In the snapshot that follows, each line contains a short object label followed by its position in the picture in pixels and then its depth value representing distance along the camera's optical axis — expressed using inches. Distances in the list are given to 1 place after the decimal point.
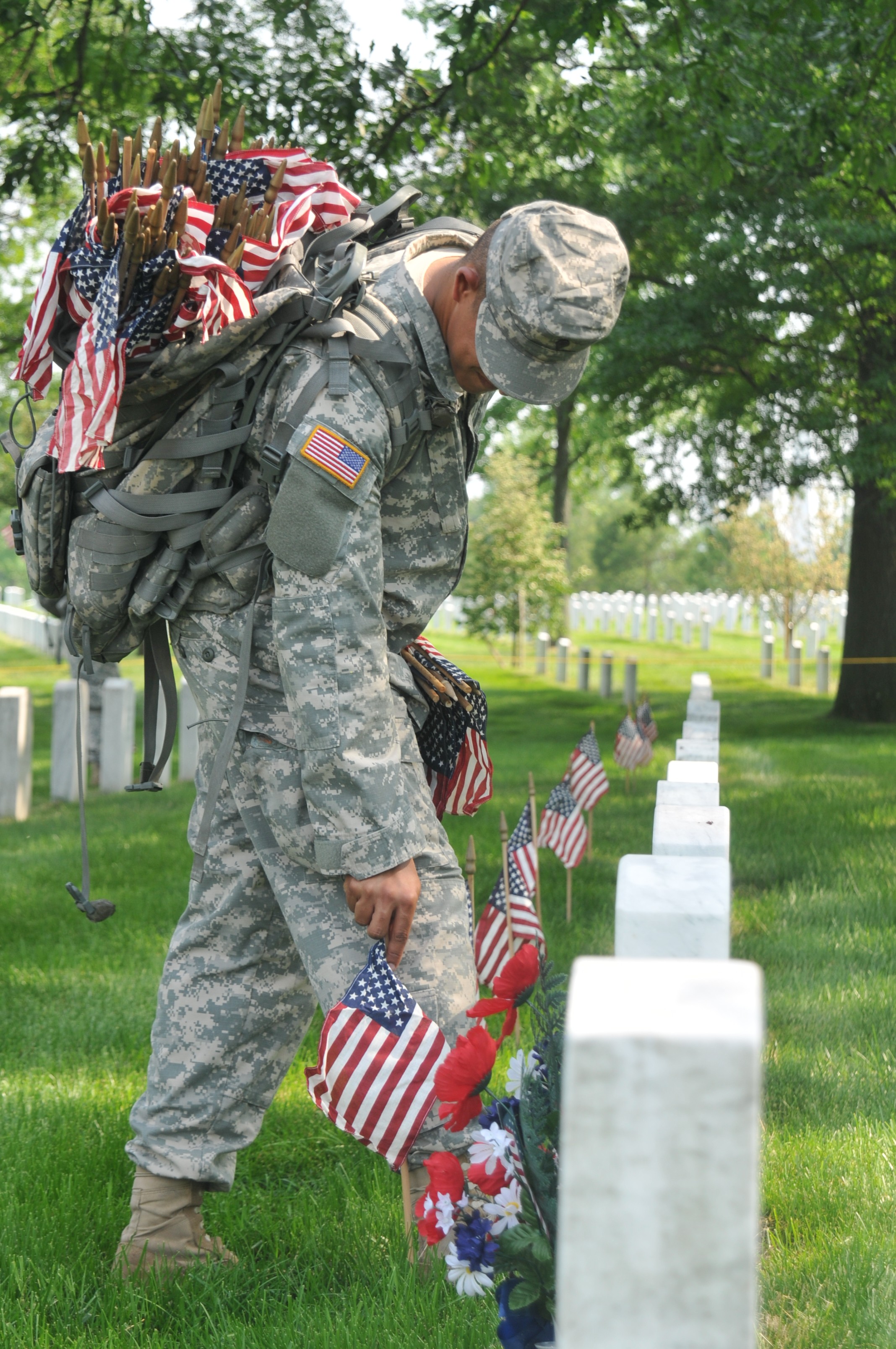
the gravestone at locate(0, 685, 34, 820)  754.8
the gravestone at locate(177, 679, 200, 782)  836.0
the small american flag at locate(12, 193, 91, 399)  213.9
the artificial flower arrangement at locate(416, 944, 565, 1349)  148.6
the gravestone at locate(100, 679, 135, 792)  829.2
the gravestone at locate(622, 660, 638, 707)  1315.2
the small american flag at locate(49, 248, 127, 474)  201.3
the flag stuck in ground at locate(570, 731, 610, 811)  533.0
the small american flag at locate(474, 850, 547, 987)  356.2
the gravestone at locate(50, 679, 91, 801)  819.4
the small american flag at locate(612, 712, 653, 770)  719.7
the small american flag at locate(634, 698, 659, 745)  792.9
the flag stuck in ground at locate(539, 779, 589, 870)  461.7
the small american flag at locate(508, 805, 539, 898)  384.2
